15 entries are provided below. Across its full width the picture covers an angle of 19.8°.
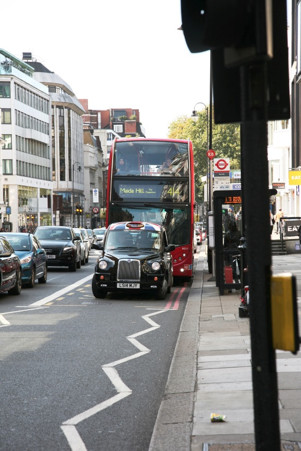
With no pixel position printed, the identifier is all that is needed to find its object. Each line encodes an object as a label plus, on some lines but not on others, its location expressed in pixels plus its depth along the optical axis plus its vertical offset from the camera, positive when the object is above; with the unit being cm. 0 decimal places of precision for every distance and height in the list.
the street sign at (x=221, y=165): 2801 +163
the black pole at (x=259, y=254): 371 -17
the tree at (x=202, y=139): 10956 +984
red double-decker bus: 2389 +71
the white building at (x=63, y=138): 12494 +1171
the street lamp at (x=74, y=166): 12881 +781
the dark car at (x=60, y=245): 3231 -106
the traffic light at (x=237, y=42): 358 +75
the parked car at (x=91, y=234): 5722 -122
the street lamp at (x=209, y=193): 3396 +97
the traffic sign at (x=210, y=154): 3541 +253
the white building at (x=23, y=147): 9531 +839
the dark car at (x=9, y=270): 1867 -116
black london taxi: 1916 -112
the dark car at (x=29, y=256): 2317 -106
